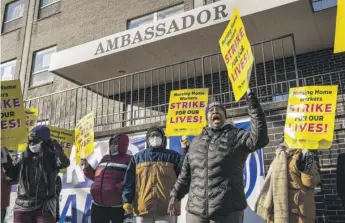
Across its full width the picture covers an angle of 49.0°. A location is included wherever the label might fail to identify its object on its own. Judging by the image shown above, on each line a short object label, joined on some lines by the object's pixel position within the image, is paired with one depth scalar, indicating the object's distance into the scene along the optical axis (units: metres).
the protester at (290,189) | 4.41
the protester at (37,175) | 4.26
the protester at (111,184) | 5.29
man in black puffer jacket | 3.10
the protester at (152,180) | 4.28
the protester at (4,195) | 6.23
